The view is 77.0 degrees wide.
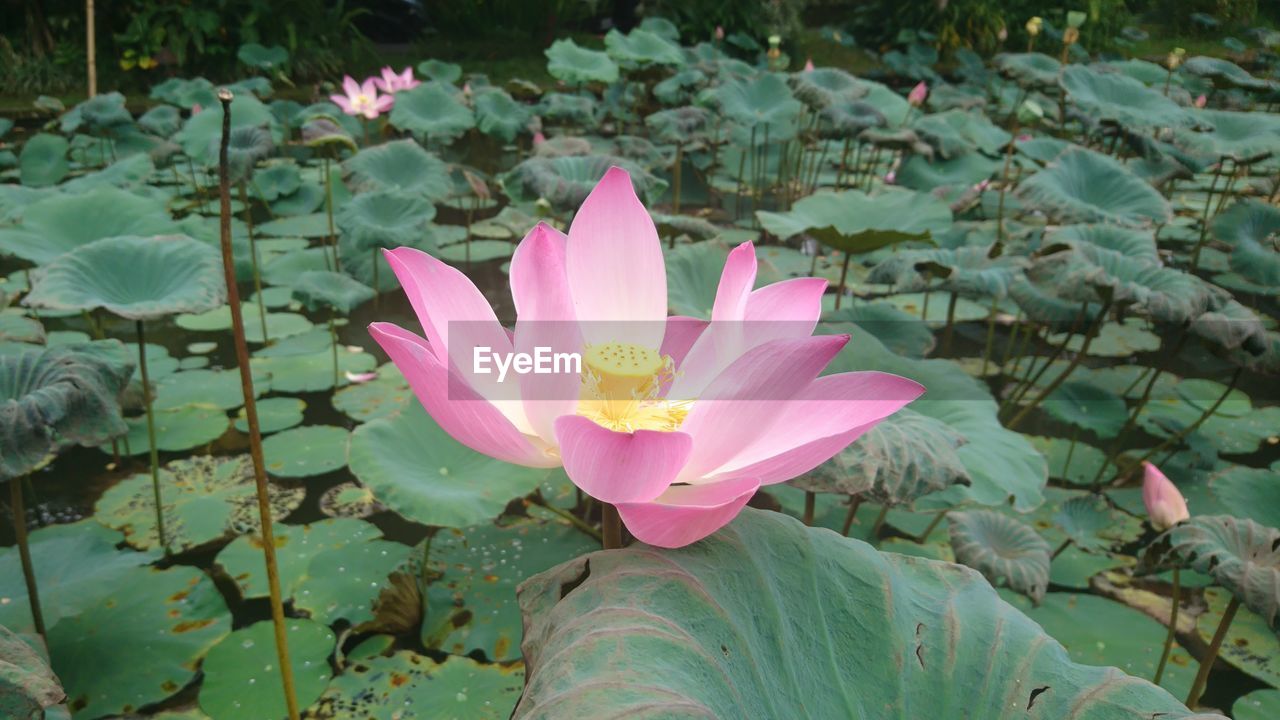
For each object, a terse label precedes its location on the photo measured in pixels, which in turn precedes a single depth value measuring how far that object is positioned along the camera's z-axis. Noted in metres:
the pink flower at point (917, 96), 4.38
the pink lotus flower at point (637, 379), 0.45
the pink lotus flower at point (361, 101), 4.04
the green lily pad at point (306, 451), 1.96
